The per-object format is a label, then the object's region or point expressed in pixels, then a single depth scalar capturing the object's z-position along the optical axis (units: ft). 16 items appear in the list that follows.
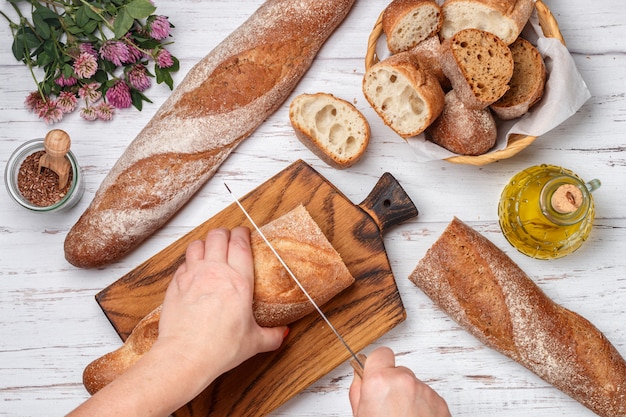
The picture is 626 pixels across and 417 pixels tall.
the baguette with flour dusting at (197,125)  5.64
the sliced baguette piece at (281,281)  5.07
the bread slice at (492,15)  5.15
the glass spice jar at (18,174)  5.58
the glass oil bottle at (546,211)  4.99
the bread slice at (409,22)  5.20
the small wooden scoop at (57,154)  5.21
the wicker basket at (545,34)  5.25
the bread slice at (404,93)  5.12
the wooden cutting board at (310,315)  5.59
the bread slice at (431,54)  5.37
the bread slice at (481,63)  5.06
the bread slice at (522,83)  5.24
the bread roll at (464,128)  5.25
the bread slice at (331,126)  5.60
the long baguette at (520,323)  5.36
